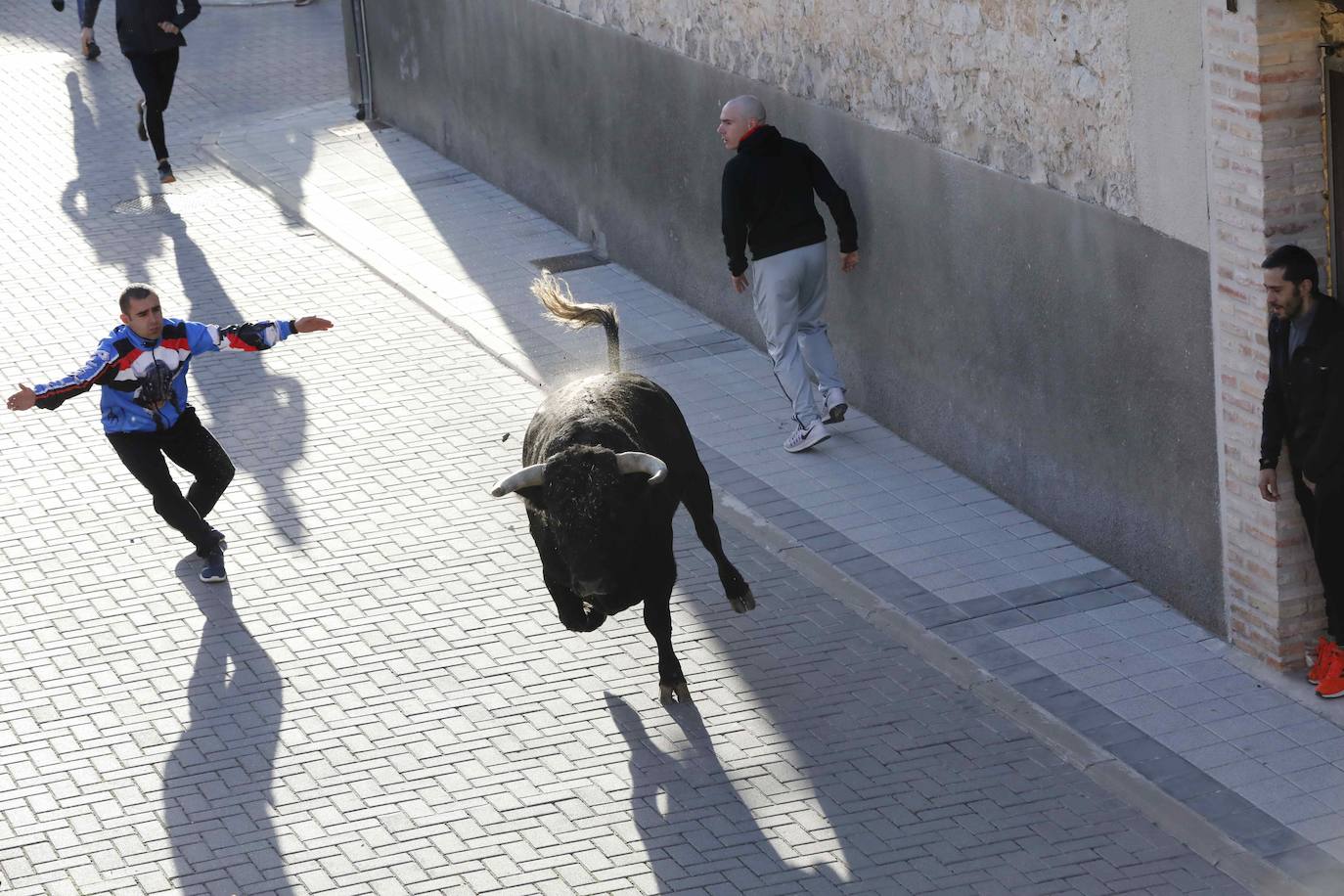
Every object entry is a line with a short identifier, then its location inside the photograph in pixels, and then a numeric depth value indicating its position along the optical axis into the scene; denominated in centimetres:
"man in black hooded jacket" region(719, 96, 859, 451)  1202
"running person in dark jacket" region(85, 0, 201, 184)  1825
